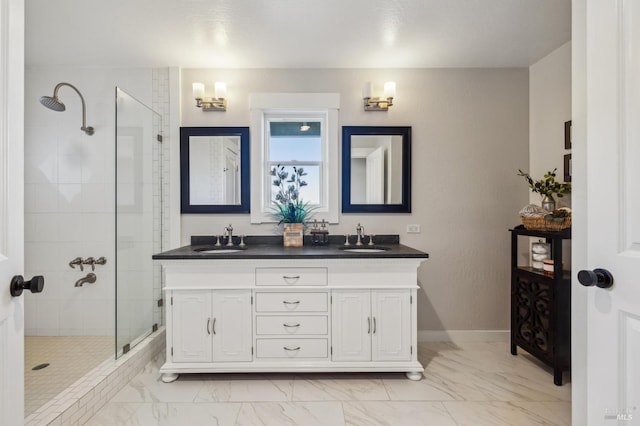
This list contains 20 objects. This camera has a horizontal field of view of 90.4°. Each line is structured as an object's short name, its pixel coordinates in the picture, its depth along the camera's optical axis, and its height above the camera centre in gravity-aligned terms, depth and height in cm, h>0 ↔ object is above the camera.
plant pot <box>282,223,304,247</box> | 266 -19
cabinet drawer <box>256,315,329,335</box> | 213 -75
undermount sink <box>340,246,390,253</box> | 258 -30
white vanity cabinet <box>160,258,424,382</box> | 212 -69
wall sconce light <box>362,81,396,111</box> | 270 +99
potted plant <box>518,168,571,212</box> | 234 +18
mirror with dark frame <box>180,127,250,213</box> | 279 +37
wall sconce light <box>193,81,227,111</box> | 270 +98
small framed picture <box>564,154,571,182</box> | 239 +35
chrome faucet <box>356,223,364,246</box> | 271 -18
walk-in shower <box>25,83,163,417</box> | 263 -11
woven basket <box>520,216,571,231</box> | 218 -8
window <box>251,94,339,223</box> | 278 +59
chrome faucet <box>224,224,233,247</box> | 271 -19
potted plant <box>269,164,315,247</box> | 274 +12
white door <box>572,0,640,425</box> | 86 +2
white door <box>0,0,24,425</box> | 90 +2
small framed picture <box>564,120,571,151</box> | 238 +60
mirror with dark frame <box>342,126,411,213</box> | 279 +39
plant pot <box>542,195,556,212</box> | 234 +7
